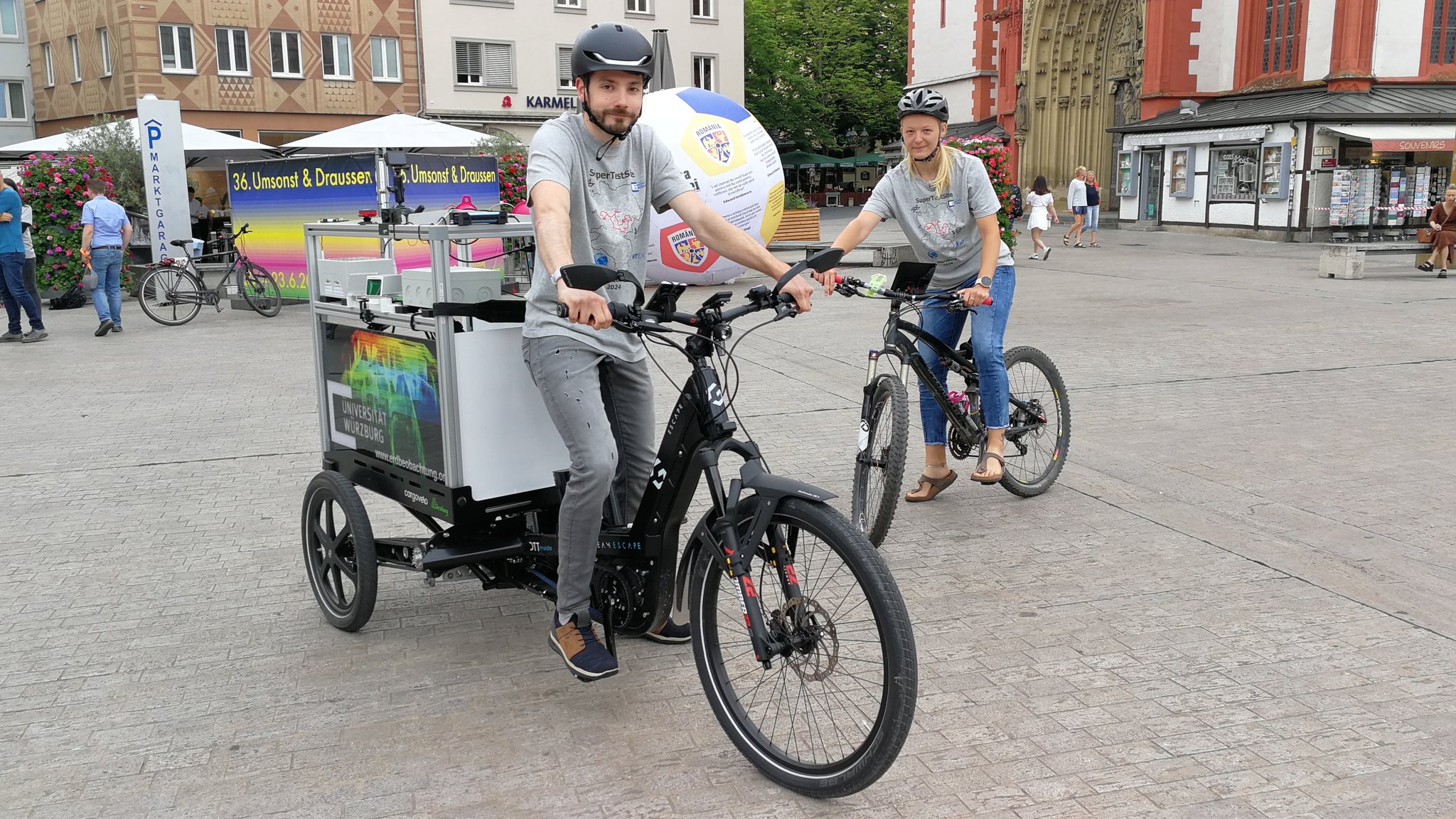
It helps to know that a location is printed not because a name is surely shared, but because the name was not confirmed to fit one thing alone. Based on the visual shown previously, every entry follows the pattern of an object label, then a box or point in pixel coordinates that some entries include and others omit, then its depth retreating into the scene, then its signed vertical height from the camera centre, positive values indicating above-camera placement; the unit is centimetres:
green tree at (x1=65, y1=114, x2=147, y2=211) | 2186 +80
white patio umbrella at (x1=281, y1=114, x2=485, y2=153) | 2156 +110
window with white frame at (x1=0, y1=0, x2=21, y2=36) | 4381 +641
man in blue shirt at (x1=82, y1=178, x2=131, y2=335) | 1366 -48
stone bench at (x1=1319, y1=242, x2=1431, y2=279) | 1758 -91
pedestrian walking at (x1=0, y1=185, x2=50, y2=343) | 1245 -58
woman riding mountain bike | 540 -15
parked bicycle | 1439 -106
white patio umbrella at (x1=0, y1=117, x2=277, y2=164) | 2169 +99
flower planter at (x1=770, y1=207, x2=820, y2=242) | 2317 -53
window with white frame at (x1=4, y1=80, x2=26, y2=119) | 4397 +350
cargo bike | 295 -91
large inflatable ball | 1424 +35
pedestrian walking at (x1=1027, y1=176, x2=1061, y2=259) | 2369 -35
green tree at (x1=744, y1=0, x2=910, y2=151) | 5656 +579
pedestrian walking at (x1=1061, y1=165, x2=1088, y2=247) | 2650 -12
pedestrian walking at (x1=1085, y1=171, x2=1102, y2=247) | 2761 -22
